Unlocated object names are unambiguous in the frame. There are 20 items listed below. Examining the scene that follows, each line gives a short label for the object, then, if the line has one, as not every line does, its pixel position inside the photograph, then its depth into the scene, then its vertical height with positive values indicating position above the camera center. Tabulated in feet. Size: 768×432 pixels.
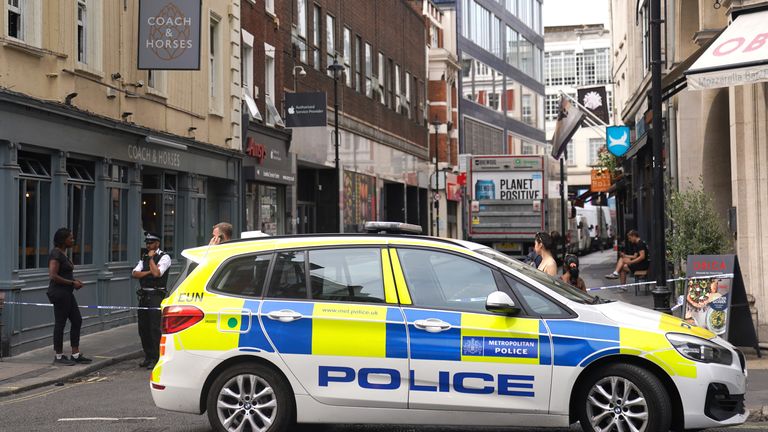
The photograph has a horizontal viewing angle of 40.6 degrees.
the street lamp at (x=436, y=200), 160.76 +5.44
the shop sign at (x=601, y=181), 150.16 +7.45
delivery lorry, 112.37 +3.68
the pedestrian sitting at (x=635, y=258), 76.69 -1.95
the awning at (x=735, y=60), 42.34 +7.29
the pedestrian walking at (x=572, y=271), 39.58 -1.48
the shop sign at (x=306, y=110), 93.81 +11.41
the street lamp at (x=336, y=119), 97.14 +11.19
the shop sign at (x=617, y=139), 94.17 +8.47
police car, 24.13 -2.70
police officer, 44.93 -2.47
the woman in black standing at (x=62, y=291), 44.21 -2.30
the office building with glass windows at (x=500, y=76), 197.98 +33.31
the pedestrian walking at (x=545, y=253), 35.81 -0.70
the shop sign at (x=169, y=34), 58.34 +11.48
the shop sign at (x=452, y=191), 182.60 +7.60
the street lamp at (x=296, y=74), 103.18 +16.16
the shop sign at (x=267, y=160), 86.63 +6.69
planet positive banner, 112.68 +5.24
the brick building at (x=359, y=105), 104.53 +16.07
